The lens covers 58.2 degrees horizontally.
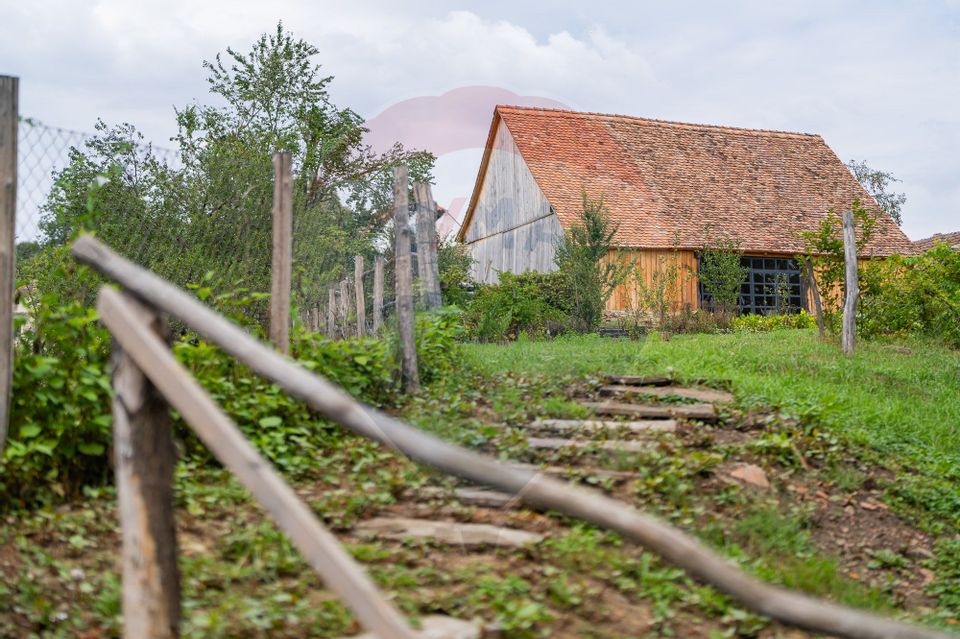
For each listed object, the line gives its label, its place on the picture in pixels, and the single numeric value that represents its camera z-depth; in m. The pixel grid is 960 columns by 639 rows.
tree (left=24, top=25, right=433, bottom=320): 7.93
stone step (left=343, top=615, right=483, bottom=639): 3.04
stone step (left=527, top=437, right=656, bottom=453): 5.27
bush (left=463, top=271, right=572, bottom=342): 13.33
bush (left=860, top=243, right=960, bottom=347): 11.40
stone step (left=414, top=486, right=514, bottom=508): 4.46
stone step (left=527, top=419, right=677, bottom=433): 5.71
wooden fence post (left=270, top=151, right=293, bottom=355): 5.79
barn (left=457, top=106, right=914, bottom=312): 20.97
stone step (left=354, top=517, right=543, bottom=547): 4.03
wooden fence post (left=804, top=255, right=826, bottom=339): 12.78
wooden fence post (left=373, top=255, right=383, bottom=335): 9.29
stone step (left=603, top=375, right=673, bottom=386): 7.47
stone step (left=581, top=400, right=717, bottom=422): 6.43
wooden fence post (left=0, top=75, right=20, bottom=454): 4.33
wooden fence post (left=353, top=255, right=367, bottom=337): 10.07
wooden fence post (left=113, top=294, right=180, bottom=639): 2.65
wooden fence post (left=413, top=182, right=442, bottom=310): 7.35
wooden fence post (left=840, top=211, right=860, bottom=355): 11.46
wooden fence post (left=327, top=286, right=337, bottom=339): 11.13
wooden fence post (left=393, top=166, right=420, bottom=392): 6.74
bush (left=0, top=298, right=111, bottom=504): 4.21
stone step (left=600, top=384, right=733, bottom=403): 7.11
